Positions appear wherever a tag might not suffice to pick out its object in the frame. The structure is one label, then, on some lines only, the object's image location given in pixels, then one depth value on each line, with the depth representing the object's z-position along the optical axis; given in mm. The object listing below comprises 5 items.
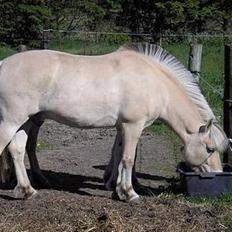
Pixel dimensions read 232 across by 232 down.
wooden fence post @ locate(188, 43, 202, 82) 10380
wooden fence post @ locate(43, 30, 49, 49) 15463
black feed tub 6867
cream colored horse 6547
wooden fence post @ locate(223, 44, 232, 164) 7668
